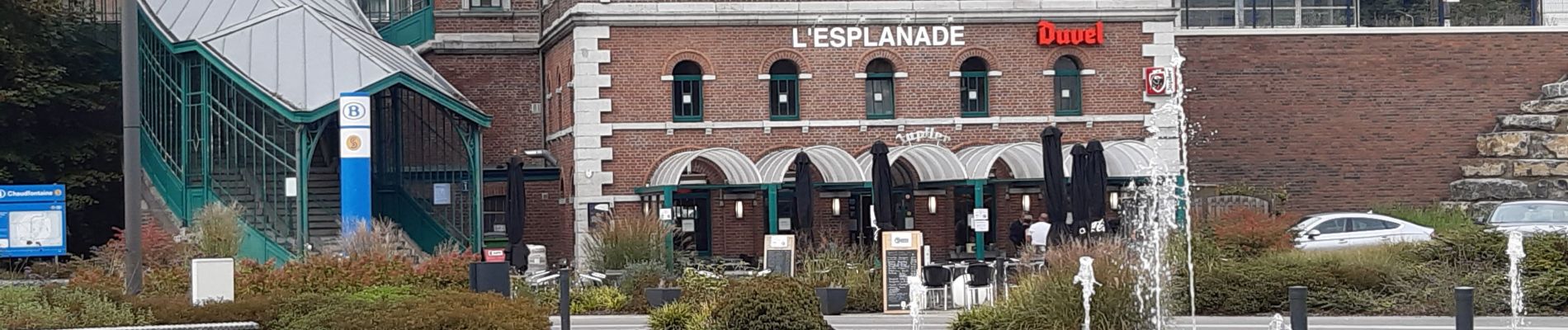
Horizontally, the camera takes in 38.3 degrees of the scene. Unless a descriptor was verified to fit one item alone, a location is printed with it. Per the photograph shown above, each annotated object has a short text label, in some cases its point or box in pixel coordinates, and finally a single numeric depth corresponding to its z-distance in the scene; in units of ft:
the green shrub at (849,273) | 83.25
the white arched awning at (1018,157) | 117.50
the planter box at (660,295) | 78.43
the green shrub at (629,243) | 96.48
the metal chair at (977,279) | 81.20
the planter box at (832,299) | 80.07
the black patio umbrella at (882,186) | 102.94
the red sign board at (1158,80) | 121.39
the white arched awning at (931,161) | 116.88
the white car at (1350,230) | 111.04
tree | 130.00
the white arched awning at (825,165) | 115.75
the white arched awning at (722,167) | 115.85
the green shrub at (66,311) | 58.34
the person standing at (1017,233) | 115.75
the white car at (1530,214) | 113.19
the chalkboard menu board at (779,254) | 94.58
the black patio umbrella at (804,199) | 105.19
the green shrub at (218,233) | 89.81
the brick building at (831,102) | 116.57
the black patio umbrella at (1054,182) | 102.12
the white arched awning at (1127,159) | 117.29
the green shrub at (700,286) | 73.11
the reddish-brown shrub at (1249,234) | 87.25
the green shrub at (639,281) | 85.30
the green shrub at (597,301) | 84.43
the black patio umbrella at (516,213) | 107.86
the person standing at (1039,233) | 108.37
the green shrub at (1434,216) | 123.34
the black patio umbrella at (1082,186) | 101.45
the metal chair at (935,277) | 82.28
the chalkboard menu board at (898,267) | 81.56
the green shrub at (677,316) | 64.06
